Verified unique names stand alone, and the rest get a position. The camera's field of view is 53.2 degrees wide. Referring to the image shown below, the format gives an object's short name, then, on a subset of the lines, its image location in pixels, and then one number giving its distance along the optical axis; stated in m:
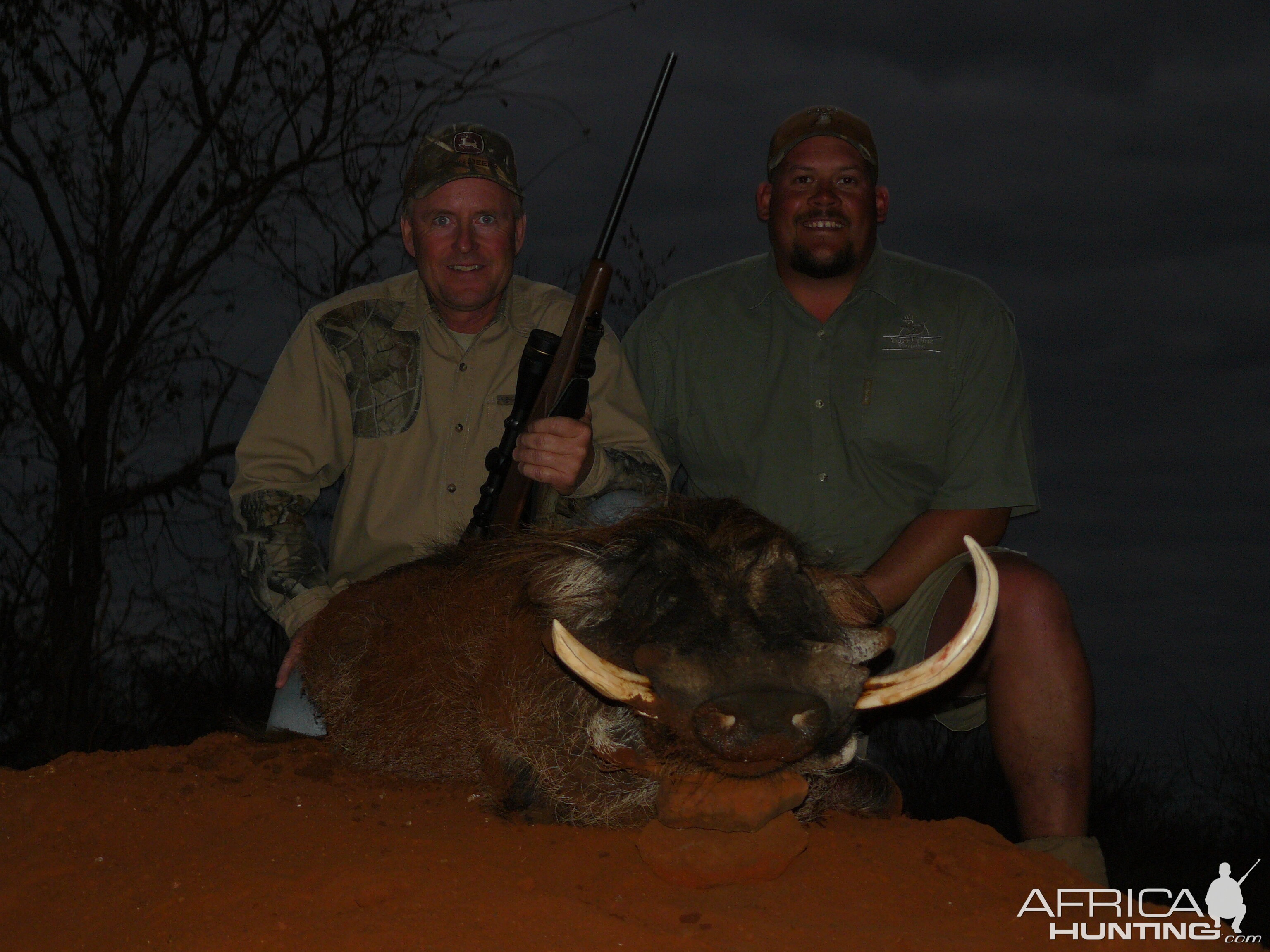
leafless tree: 7.07
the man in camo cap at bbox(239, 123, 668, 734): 4.27
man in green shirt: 4.32
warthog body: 2.34
